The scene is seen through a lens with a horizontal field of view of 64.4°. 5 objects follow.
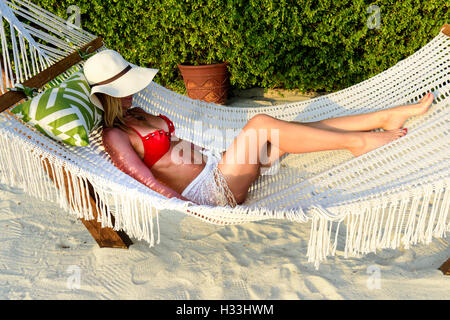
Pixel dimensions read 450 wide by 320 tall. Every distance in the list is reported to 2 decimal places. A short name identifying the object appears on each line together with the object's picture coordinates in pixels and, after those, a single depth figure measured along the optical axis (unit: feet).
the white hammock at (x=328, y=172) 4.47
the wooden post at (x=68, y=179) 4.72
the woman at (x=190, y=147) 5.07
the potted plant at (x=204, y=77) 11.53
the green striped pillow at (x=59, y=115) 4.43
